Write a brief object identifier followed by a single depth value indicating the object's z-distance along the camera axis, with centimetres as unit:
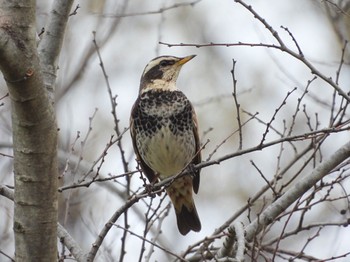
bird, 1280
